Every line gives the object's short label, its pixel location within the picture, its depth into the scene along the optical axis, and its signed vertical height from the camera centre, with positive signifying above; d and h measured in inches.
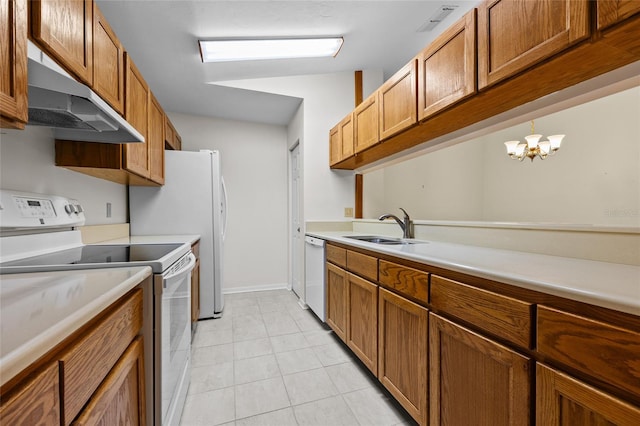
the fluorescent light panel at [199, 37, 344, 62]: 90.5 +57.3
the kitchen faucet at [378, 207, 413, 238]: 85.1 -4.6
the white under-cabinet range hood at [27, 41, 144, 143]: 36.7 +16.6
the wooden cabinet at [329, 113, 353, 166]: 105.8 +29.1
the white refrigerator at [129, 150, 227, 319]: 103.8 +1.2
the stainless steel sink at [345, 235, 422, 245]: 82.0 -9.3
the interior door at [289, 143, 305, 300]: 129.6 -7.8
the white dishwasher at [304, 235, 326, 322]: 100.7 -25.1
